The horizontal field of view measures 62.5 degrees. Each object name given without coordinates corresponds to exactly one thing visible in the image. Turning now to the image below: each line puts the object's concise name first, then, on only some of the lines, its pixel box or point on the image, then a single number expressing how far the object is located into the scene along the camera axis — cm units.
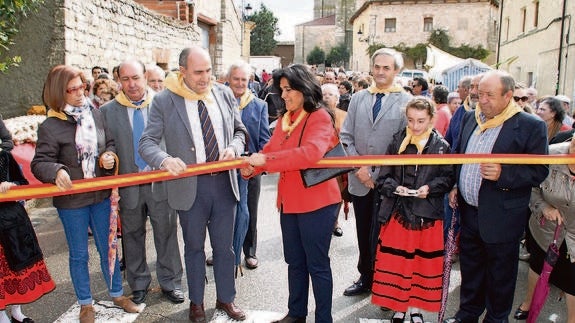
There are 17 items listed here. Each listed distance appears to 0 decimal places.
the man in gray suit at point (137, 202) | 403
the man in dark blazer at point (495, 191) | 326
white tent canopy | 1911
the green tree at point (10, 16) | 562
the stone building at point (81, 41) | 718
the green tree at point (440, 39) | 4259
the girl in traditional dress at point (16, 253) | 335
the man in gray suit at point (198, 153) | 354
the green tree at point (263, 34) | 5741
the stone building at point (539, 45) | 1665
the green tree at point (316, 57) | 5928
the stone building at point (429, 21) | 4259
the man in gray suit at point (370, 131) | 402
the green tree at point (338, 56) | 5862
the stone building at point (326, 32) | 6166
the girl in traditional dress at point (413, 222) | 354
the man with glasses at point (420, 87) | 805
